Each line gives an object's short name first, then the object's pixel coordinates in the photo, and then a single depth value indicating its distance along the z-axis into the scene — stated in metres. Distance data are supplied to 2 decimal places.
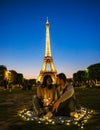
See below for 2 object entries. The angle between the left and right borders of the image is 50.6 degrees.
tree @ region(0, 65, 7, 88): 32.13
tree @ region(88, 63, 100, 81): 31.94
